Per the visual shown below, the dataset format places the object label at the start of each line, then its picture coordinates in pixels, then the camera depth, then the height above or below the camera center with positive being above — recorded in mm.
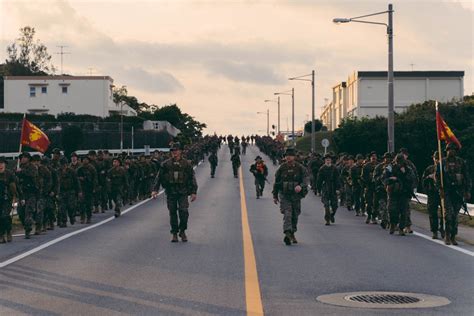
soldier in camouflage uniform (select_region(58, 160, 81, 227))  20531 -919
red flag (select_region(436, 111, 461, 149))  17784 +443
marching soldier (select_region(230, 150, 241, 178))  51312 -392
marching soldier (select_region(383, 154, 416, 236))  17797 -715
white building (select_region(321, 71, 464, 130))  102125 +7744
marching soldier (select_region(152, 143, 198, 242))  16391 -636
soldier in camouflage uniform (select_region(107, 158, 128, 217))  24469 -805
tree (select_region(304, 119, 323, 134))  128775 +4125
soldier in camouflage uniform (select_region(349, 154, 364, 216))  24484 -857
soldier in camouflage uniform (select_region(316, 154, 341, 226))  21281 -801
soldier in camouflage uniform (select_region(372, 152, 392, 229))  19719 -892
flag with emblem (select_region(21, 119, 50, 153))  23375 +433
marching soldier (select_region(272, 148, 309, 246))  16000 -660
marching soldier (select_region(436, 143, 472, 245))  15680 -626
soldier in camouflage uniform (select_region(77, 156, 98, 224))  22016 -786
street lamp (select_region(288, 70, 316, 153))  58719 +3456
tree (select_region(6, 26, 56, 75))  132500 +15412
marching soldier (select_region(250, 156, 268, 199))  34688 -872
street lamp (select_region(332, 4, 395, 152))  29433 +2458
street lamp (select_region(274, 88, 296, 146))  80125 +4385
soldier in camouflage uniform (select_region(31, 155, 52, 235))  18219 -747
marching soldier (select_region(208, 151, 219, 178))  53219 -406
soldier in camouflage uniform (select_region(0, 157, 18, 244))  16484 -803
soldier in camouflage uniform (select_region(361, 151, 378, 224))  21672 -854
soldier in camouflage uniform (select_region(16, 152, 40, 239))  17875 -692
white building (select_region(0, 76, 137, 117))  97375 +6842
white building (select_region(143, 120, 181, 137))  85562 +2755
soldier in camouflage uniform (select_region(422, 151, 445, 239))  16812 -799
